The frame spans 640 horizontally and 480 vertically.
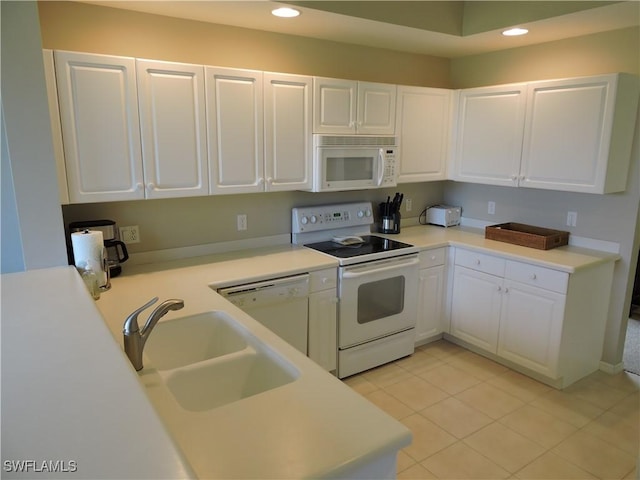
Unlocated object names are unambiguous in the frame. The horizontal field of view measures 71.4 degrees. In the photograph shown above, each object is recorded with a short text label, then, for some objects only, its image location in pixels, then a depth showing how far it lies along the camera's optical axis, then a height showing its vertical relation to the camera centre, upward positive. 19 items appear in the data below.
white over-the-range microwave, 3.04 -0.03
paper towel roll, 2.16 -0.45
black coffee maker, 2.42 -0.47
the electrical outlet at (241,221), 3.15 -0.45
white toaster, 4.05 -0.52
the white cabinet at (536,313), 2.92 -1.07
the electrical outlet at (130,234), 2.72 -0.47
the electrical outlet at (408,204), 4.07 -0.42
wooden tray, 3.20 -0.57
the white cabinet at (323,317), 2.88 -1.03
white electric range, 3.02 -0.88
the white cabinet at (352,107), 3.03 +0.35
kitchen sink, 1.54 -0.77
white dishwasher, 2.57 -0.87
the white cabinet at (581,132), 2.79 +0.17
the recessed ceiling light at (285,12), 2.52 +0.82
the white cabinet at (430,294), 3.44 -1.06
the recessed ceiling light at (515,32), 2.98 +0.85
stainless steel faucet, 1.47 -0.57
